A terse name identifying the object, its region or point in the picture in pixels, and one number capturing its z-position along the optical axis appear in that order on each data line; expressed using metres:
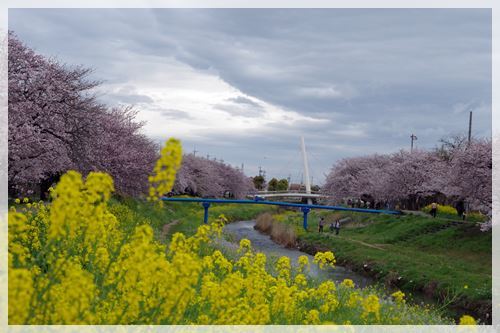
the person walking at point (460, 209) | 53.12
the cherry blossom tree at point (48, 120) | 27.30
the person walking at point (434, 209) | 53.72
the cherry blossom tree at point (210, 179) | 84.50
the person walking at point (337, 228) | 54.47
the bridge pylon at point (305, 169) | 106.94
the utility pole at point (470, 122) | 54.67
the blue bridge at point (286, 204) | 58.06
